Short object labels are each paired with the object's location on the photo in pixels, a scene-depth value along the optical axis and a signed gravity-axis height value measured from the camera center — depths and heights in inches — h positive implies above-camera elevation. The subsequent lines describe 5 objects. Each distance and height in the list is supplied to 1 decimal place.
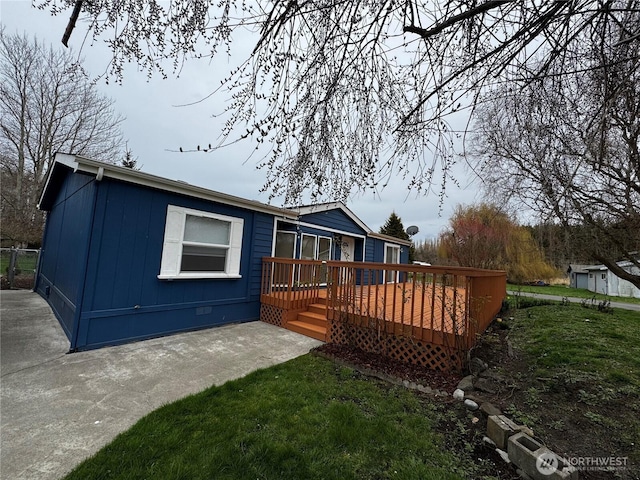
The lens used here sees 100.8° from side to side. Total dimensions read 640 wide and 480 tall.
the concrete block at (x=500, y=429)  87.8 -52.3
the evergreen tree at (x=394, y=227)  917.8 +139.3
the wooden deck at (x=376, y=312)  146.2 -33.2
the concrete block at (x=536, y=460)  69.5 -51.4
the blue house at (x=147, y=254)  166.2 -1.8
